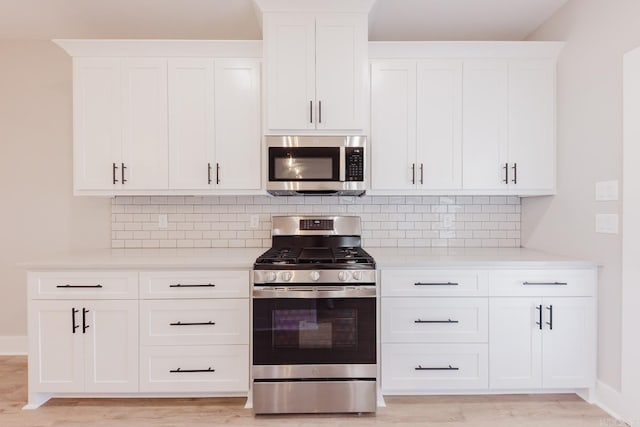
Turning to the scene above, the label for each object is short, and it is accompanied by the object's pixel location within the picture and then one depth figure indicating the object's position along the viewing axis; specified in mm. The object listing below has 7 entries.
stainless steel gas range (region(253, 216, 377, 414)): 2182
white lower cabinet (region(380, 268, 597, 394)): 2330
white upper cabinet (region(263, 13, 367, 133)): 2518
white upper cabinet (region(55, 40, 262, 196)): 2611
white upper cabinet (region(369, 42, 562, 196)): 2664
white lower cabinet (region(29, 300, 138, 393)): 2268
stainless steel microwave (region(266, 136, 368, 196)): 2553
